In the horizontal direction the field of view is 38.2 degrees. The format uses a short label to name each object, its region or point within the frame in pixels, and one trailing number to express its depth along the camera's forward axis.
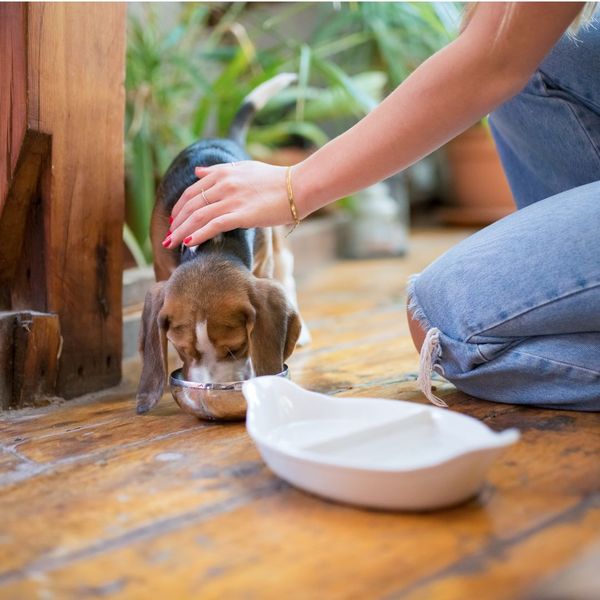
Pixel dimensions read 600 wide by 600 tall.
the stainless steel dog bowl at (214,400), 1.92
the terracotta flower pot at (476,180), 6.77
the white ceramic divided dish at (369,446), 1.33
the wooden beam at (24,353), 2.15
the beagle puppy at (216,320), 2.02
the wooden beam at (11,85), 2.03
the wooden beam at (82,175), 2.10
